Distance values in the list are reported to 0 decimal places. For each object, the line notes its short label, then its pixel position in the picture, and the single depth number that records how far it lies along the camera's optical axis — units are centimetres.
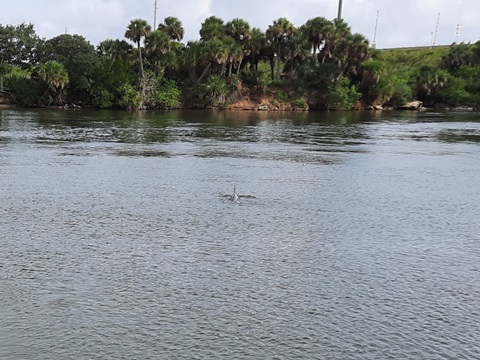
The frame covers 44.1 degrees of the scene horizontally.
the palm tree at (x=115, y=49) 8062
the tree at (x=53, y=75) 7312
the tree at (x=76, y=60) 7612
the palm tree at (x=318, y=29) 8319
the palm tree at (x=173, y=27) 8036
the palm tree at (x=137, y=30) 7544
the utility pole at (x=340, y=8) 10231
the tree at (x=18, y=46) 8094
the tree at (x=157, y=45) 7688
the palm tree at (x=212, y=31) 8269
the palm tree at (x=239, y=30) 8344
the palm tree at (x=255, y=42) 8412
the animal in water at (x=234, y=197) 1791
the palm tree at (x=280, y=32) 8312
